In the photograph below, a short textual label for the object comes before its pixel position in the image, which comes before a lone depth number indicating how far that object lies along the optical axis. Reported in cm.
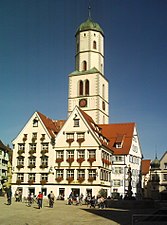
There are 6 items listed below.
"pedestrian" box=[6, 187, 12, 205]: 3078
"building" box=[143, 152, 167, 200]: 6361
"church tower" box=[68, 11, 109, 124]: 6048
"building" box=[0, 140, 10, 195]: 6406
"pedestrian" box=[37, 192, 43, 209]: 2794
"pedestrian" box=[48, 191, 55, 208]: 2859
